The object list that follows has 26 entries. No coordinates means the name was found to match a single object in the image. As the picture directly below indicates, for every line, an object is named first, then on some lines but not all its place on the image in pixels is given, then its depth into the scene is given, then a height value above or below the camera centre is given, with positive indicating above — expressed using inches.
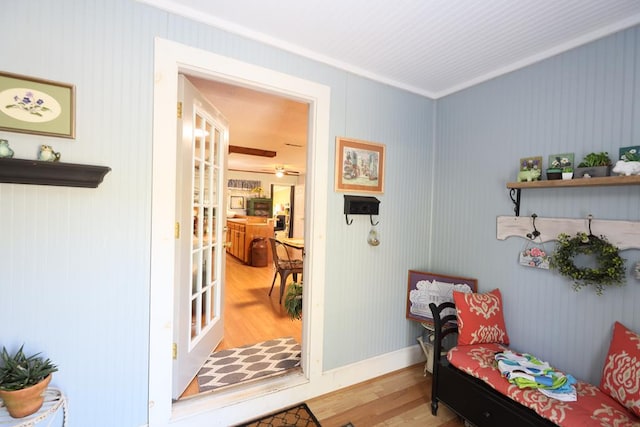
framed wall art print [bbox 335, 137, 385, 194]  83.6 +13.1
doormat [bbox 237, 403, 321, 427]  70.3 -54.9
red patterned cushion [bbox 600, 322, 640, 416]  50.9 -29.5
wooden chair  149.4 -30.2
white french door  71.6 -8.8
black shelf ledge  46.3 +4.6
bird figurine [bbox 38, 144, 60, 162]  50.0 +8.1
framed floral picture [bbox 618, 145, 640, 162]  56.6 +12.9
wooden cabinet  246.1 -26.4
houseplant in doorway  105.3 -37.0
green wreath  58.8 -10.3
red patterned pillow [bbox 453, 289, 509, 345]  75.2 -29.4
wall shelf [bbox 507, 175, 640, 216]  55.2 +7.0
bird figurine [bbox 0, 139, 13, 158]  46.7 +8.2
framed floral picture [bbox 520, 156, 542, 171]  74.1 +13.5
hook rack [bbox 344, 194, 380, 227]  84.2 +0.9
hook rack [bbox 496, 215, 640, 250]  58.9 -3.4
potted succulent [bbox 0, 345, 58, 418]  43.6 -29.8
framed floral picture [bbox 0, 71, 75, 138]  48.7 +16.9
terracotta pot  43.3 -31.9
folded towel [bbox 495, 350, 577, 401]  56.6 -34.9
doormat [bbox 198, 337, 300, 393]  84.4 -53.1
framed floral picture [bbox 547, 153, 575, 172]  67.7 +12.9
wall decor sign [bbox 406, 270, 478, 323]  88.7 -26.4
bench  51.1 -37.7
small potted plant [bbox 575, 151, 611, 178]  60.7 +11.0
